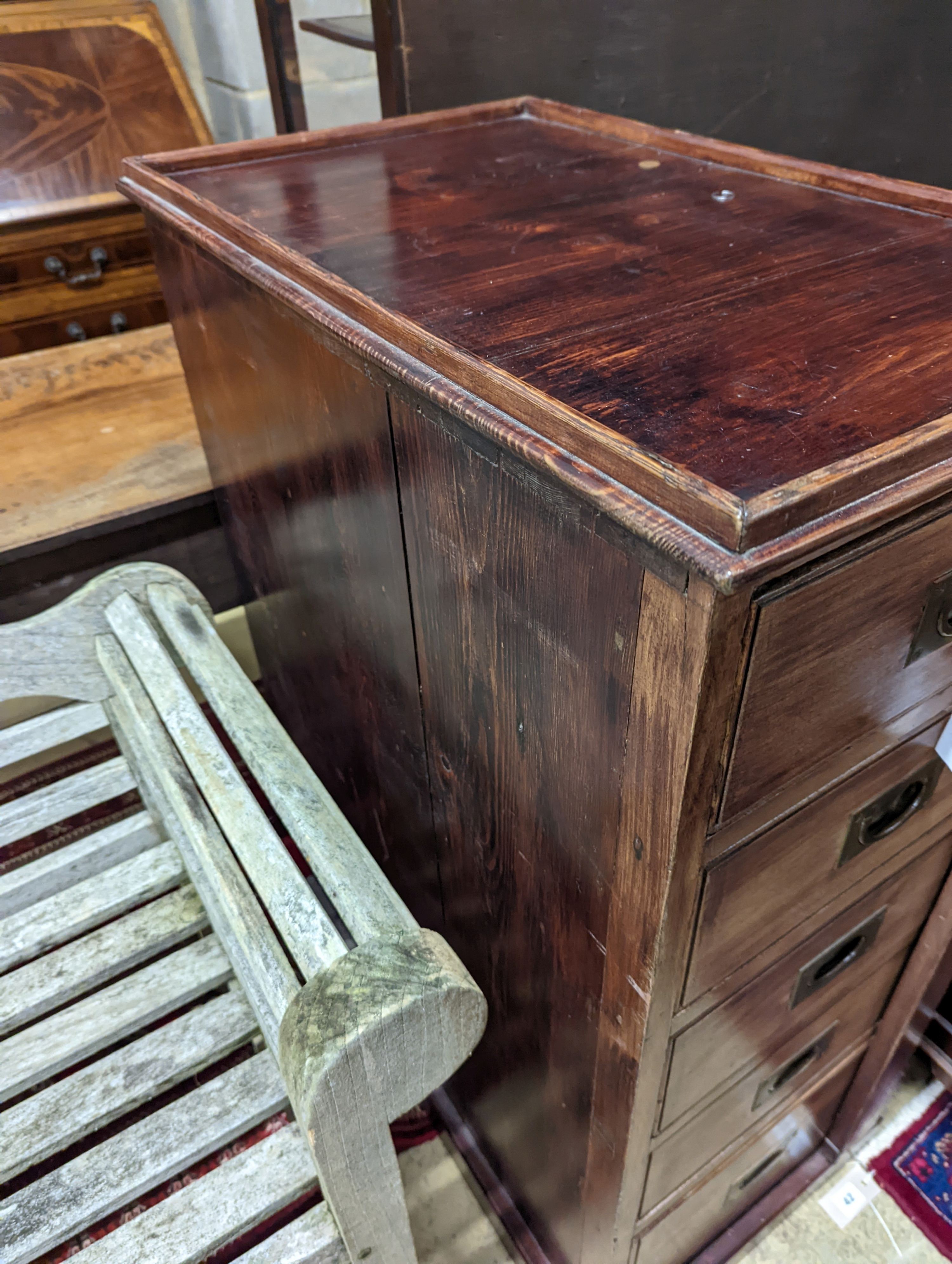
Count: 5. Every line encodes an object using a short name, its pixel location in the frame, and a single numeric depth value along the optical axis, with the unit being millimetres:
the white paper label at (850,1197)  1177
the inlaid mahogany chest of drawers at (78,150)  1418
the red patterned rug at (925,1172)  1170
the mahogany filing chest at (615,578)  472
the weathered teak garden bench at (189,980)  634
